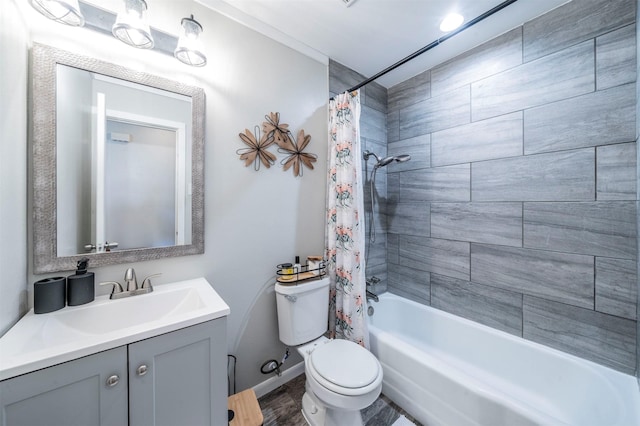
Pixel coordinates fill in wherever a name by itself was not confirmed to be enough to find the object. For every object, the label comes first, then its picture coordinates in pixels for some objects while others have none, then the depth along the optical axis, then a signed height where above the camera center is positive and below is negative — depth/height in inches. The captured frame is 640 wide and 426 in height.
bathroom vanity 26.5 -20.7
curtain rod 46.6 +41.0
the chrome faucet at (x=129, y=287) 43.8 -14.9
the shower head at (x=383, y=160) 79.6 +19.0
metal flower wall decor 61.4 +18.7
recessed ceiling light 60.7 +51.8
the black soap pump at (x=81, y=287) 39.0 -13.0
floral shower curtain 66.9 -3.0
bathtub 45.4 -39.7
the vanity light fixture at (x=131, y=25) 37.2 +34.3
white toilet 45.9 -34.0
